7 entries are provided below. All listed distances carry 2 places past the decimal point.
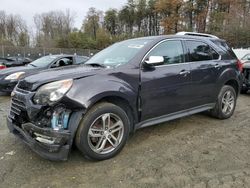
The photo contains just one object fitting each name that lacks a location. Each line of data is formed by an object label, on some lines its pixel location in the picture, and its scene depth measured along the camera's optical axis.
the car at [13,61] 11.77
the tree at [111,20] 44.32
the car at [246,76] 5.84
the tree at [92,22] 42.64
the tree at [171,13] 33.55
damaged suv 2.26
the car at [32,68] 5.65
